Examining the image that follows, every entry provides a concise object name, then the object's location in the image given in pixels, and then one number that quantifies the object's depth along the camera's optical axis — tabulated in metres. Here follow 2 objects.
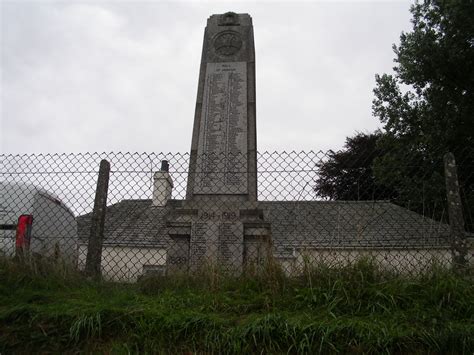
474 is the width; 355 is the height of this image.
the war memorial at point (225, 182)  4.75
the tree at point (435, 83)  14.22
